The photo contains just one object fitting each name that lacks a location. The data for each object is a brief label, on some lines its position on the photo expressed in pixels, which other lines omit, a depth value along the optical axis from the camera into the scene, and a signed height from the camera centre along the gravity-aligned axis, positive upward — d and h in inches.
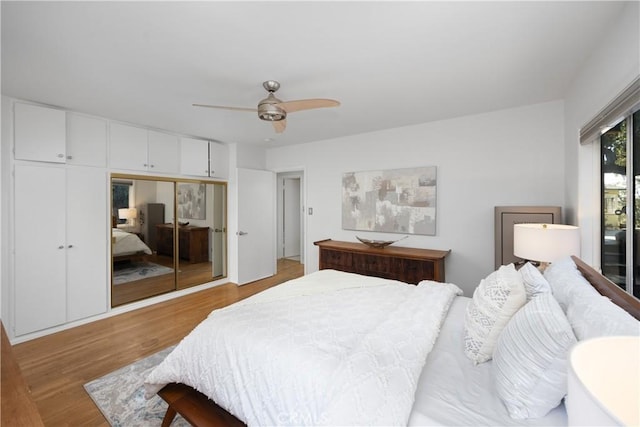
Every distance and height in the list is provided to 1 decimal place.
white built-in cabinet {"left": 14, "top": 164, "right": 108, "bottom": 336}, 108.3 -14.5
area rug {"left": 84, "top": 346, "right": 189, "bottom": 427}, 69.9 -53.1
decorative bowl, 141.9 -16.6
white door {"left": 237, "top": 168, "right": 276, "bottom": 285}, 182.4 -9.3
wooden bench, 56.6 -43.4
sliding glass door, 65.6 +2.4
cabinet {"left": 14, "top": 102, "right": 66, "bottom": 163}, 106.2 +32.0
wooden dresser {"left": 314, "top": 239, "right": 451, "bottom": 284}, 125.4 -24.9
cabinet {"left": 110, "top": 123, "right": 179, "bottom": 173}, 134.1 +33.2
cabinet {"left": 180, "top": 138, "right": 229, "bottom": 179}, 161.8 +33.7
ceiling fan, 83.1 +33.4
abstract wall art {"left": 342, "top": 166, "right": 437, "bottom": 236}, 140.9 +6.3
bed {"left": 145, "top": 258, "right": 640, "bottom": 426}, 38.1 -26.4
